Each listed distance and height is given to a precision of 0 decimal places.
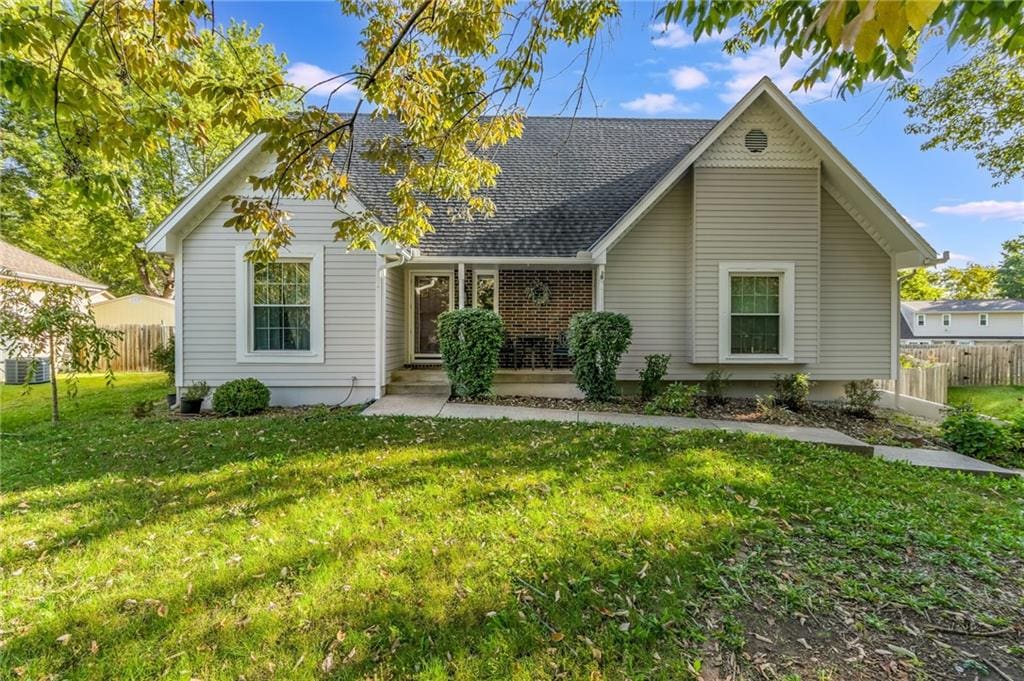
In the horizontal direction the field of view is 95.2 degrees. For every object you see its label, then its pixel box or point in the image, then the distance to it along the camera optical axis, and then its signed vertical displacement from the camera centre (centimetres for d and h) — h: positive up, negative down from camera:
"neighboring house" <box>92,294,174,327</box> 2320 +124
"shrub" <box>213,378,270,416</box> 796 -107
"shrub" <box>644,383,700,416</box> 790 -108
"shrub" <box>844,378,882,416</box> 859 -107
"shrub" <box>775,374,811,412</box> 880 -98
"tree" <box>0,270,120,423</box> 699 +11
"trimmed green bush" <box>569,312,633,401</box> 826 -18
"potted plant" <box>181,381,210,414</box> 822 -111
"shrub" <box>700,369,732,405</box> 905 -92
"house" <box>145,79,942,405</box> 860 +126
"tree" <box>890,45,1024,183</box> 1016 +533
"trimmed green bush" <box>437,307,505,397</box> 836 -17
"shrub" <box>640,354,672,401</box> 890 -70
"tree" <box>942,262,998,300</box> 4794 +632
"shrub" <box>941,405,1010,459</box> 623 -129
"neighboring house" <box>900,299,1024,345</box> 3575 +161
